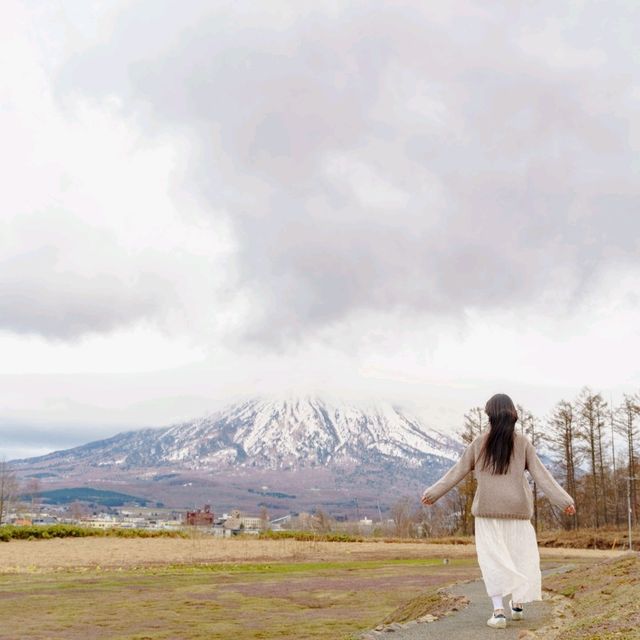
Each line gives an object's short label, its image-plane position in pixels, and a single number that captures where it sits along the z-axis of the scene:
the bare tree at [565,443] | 66.62
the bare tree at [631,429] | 64.31
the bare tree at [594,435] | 66.38
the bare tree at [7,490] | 96.31
